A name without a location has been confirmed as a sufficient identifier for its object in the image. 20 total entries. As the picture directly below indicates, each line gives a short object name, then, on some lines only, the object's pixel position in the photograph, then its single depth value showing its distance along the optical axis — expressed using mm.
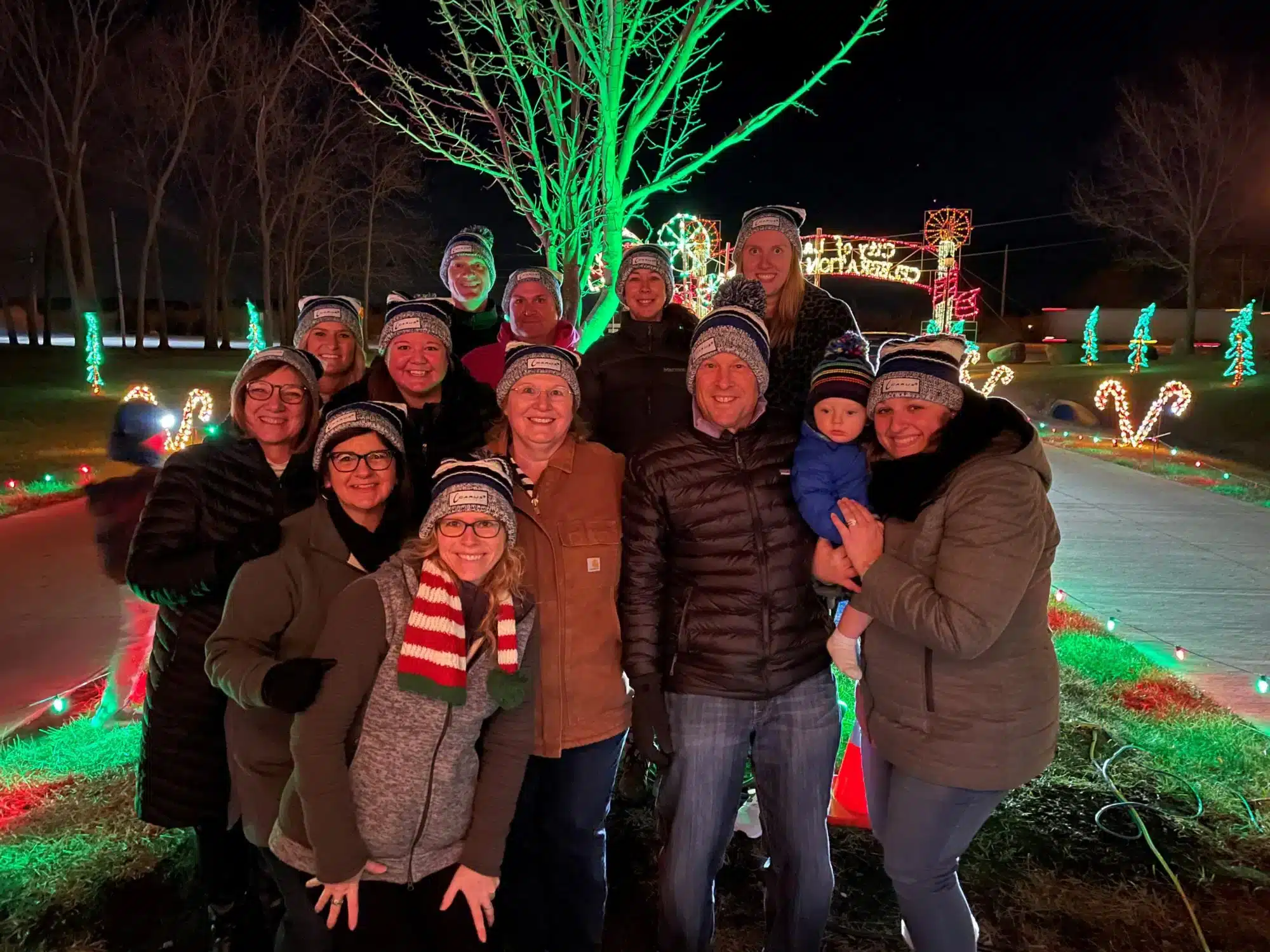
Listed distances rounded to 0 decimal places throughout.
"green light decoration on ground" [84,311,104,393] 20703
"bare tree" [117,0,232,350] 20875
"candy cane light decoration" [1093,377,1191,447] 13172
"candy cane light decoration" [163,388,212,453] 9547
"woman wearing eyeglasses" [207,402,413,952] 2064
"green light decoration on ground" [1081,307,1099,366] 26045
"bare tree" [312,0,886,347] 5152
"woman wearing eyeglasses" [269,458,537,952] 1963
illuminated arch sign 26234
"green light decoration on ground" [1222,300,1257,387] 19891
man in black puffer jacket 2346
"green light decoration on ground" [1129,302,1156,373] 21812
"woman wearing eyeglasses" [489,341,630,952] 2369
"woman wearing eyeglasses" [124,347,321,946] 2350
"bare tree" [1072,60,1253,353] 27781
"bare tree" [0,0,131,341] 20031
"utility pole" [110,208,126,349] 30734
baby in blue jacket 2289
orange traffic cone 3377
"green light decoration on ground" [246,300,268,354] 19375
